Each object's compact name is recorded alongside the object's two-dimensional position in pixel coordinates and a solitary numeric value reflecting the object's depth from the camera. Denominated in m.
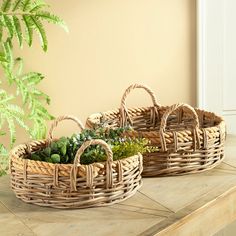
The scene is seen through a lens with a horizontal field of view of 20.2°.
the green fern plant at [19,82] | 2.43
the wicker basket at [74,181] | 1.99
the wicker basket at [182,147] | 2.33
